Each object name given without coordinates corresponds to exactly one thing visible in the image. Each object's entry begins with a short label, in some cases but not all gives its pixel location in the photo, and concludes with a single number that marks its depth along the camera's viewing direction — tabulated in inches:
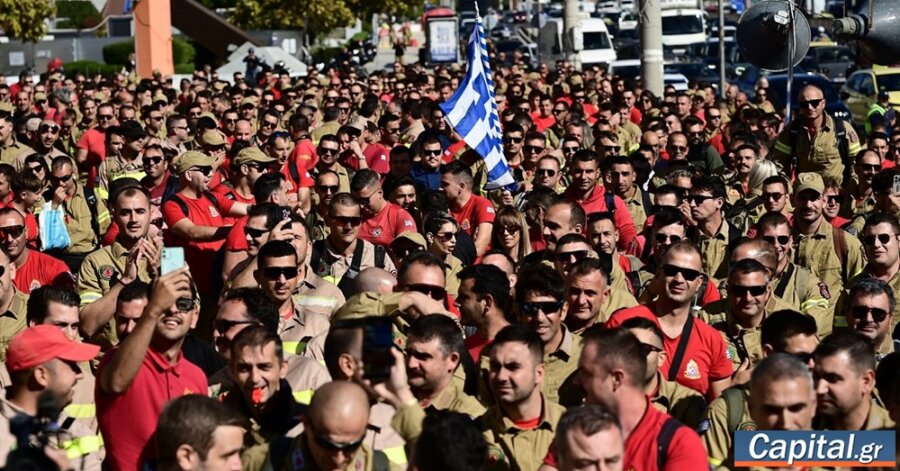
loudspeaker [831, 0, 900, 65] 372.2
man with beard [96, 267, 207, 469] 271.6
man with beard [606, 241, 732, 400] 333.4
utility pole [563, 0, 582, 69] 1589.6
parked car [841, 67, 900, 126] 1147.3
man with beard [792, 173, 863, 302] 450.6
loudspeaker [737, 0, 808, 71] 529.0
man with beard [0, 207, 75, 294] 425.1
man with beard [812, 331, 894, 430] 269.9
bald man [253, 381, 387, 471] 241.3
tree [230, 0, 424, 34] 2234.3
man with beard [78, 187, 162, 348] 372.8
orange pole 1898.4
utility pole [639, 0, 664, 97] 1029.2
